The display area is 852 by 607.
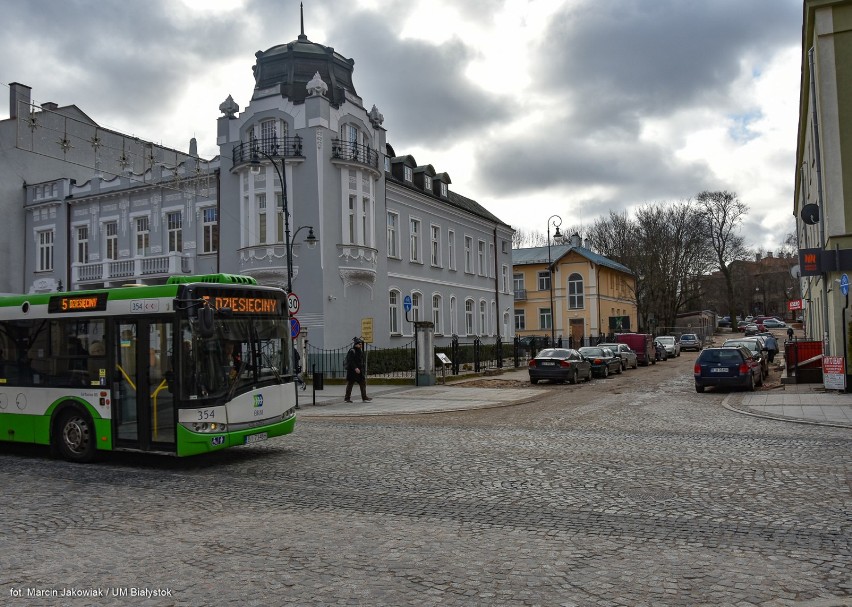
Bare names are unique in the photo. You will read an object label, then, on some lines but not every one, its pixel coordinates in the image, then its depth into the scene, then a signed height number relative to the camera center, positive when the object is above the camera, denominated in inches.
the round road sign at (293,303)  808.4 +52.7
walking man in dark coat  879.1 -27.0
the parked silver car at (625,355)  1494.8 -30.6
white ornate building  1272.1 +275.8
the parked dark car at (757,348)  1121.5 -20.5
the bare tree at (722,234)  3004.4 +436.1
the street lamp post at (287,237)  974.5 +160.9
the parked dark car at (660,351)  1885.8 -31.2
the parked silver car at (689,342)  2443.4 -12.6
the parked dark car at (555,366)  1140.5 -37.9
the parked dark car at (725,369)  914.7 -40.4
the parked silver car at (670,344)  2020.2 -14.8
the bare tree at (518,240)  3860.7 +555.2
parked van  1684.3 -9.6
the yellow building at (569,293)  2630.4 +183.0
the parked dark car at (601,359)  1306.6 -34.0
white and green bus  409.1 -8.4
